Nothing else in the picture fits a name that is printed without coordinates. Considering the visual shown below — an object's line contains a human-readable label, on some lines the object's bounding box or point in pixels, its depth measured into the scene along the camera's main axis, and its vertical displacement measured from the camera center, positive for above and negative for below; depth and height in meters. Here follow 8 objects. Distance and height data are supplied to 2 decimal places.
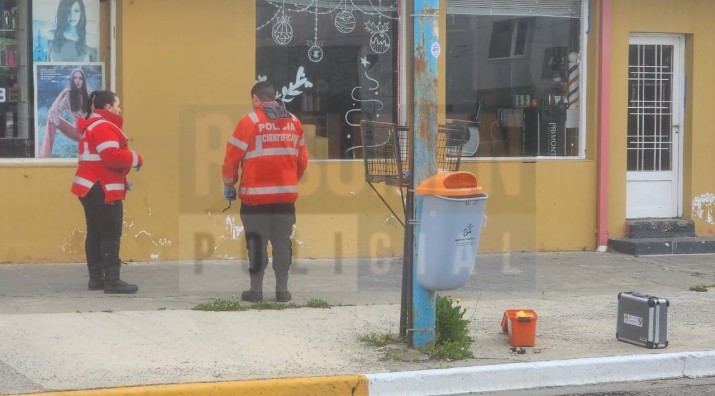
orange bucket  14.46 -1.50
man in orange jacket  16.94 -0.54
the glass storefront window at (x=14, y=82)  20.72 +0.29
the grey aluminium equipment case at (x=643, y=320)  14.59 -1.47
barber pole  24.41 +0.41
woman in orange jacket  17.47 -0.54
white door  24.73 -0.15
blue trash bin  12.95 -0.72
